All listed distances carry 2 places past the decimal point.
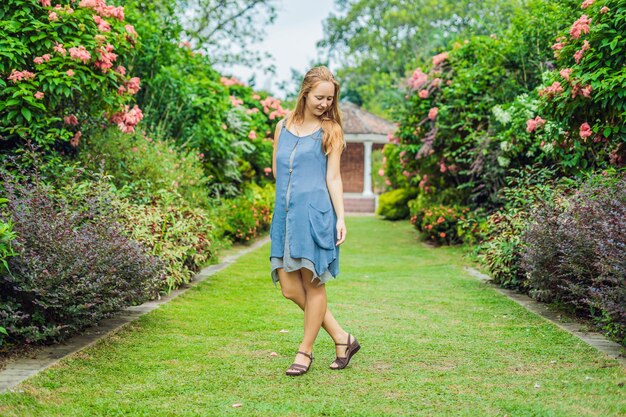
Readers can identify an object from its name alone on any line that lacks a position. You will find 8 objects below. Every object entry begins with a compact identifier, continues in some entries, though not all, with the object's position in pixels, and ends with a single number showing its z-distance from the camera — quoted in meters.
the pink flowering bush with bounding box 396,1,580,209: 11.31
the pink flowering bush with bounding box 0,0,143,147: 7.08
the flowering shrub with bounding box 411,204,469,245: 14.15
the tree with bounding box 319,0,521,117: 41.75
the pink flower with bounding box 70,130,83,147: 8.30
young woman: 4.82
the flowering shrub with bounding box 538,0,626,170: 6.93
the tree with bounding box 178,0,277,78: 25.33
